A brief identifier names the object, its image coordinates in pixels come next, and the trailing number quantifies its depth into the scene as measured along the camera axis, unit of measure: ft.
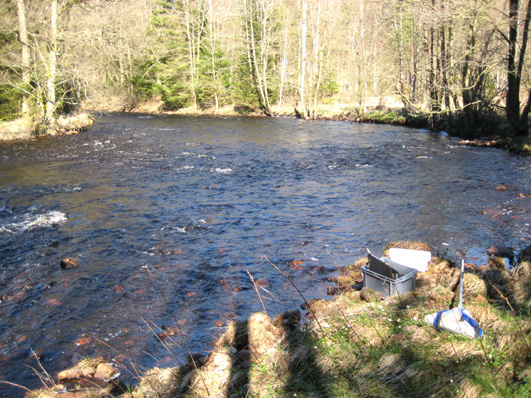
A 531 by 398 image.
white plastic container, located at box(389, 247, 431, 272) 21.08
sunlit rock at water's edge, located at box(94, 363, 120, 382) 14.76
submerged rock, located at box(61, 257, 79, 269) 23.39
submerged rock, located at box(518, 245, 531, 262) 21.51
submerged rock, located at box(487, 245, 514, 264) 23.77
